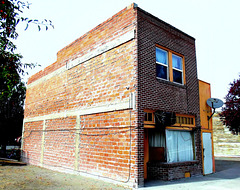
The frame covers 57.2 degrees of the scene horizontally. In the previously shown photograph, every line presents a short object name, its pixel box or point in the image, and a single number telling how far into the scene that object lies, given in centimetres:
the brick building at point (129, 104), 894
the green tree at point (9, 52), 512
